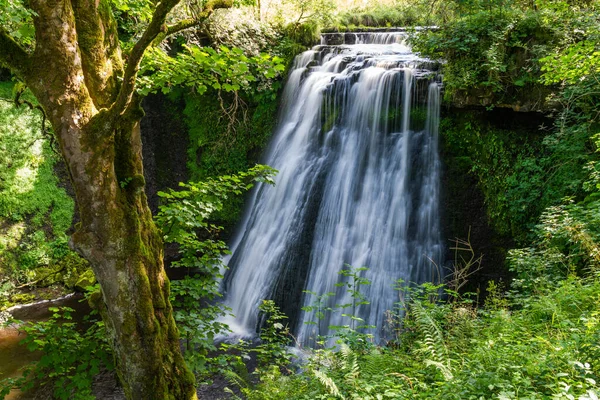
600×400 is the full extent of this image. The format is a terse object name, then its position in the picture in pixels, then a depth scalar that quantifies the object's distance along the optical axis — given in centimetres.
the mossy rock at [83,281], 1048
